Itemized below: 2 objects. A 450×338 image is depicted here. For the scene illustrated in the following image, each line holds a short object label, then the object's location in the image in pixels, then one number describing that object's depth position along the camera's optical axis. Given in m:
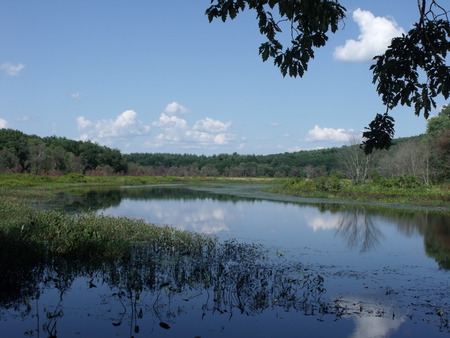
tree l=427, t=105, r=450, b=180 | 49.27
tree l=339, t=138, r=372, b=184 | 67.40
